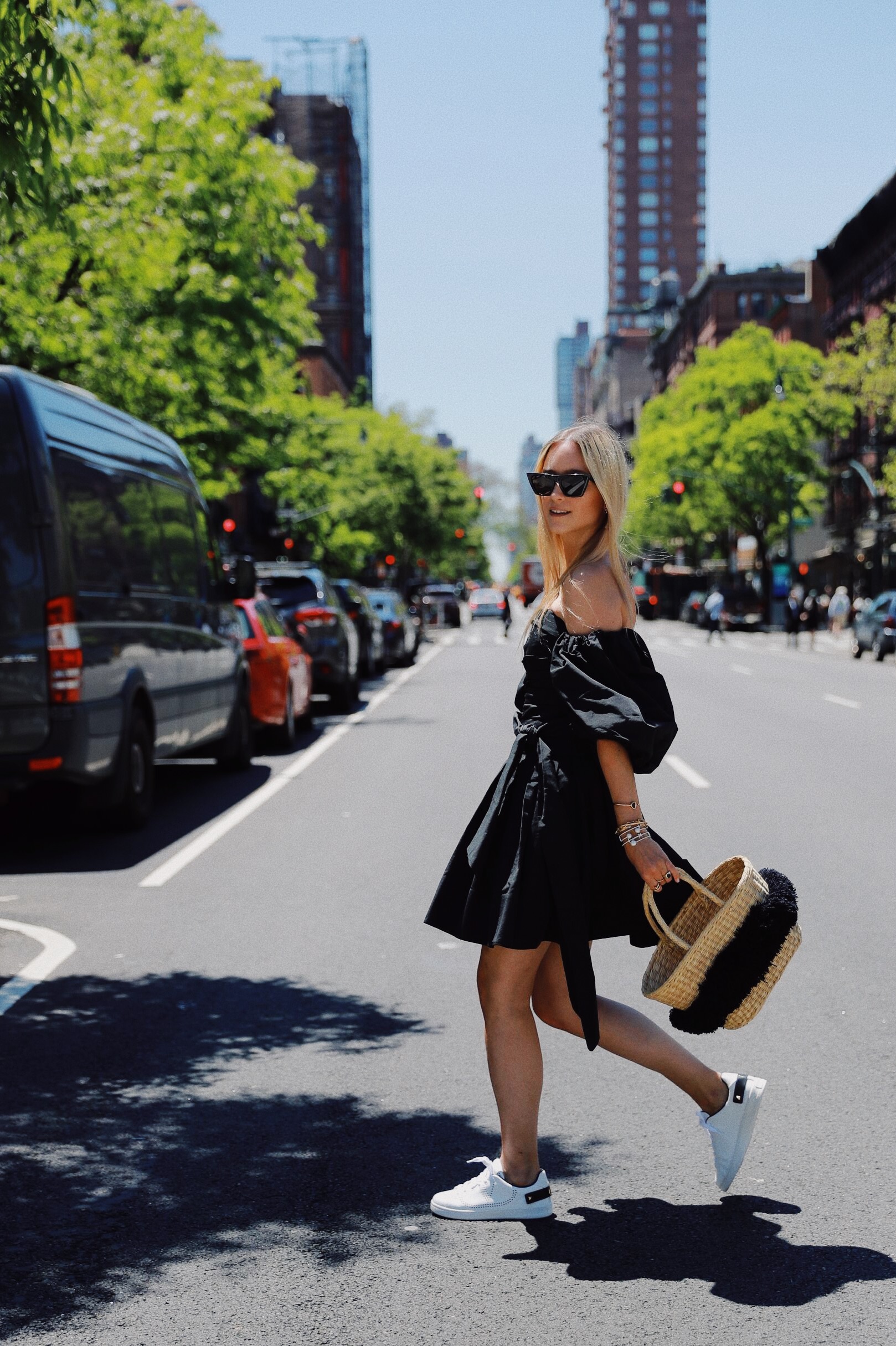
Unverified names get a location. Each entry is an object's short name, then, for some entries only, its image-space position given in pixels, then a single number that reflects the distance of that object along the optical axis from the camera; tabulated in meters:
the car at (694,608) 74.62
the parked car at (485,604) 82.44
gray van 9.25
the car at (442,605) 73.75
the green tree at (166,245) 19.53
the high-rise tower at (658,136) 191.88
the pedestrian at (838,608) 54.62
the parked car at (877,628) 37.75
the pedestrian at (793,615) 47.00
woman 3.81
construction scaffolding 117.69
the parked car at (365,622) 25.91
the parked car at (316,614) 20.89
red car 16.05
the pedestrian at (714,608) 52.56
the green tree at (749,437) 69.38
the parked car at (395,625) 34.50
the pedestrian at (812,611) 48.22
